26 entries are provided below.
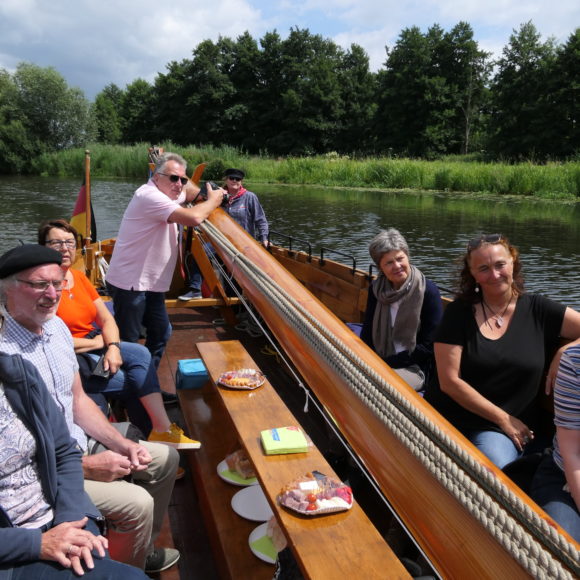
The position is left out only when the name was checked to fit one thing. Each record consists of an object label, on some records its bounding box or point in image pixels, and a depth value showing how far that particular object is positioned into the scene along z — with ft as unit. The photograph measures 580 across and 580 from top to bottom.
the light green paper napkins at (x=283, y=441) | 6.05
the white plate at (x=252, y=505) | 6.77
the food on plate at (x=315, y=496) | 5.00
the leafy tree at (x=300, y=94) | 145.18
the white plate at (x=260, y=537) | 6.13
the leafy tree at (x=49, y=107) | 117.78
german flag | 18.52
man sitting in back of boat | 16.69
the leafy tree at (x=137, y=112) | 171.73
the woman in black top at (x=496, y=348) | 6.85
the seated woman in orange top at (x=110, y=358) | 8.06
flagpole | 18.12
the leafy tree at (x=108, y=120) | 184.24
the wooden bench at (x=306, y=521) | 4.49
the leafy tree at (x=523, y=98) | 107.04
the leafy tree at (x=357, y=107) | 145.69
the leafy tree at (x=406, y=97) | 131.95
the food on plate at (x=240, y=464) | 7.47
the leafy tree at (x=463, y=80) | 132.67
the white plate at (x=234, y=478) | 7.39
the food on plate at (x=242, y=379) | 7.88
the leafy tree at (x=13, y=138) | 112.16
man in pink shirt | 9.44
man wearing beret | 5.67
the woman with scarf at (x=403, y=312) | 9.06
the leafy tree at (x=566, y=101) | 102.58
